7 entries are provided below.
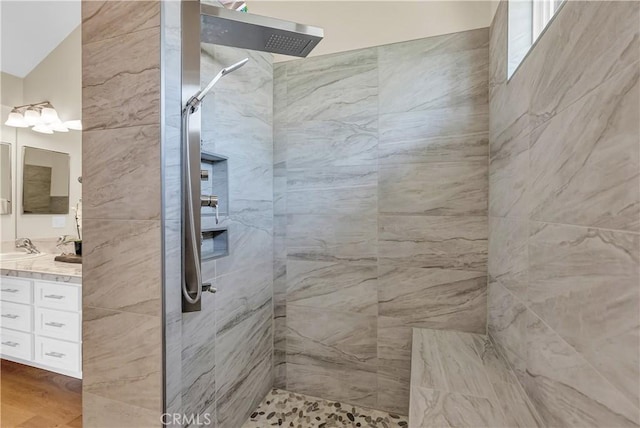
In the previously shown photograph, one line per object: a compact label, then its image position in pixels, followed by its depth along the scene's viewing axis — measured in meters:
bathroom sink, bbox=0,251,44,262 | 2.17
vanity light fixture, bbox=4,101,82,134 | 2.38
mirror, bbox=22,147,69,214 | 2.43
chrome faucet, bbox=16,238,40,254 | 2.38
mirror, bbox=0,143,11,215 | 2.33
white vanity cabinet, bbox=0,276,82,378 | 1.82
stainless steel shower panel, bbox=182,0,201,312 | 1.12
